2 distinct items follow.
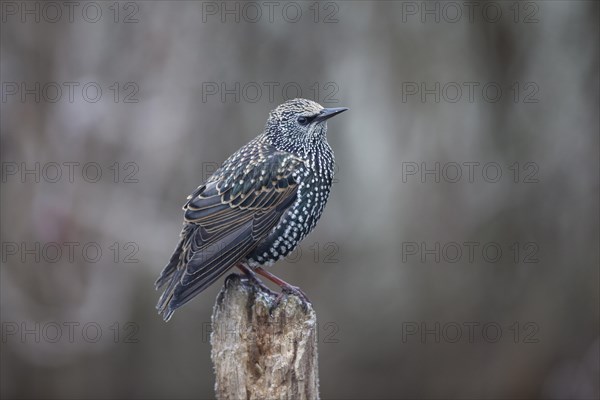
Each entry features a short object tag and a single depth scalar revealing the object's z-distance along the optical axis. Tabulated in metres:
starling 9.90
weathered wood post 8.60
